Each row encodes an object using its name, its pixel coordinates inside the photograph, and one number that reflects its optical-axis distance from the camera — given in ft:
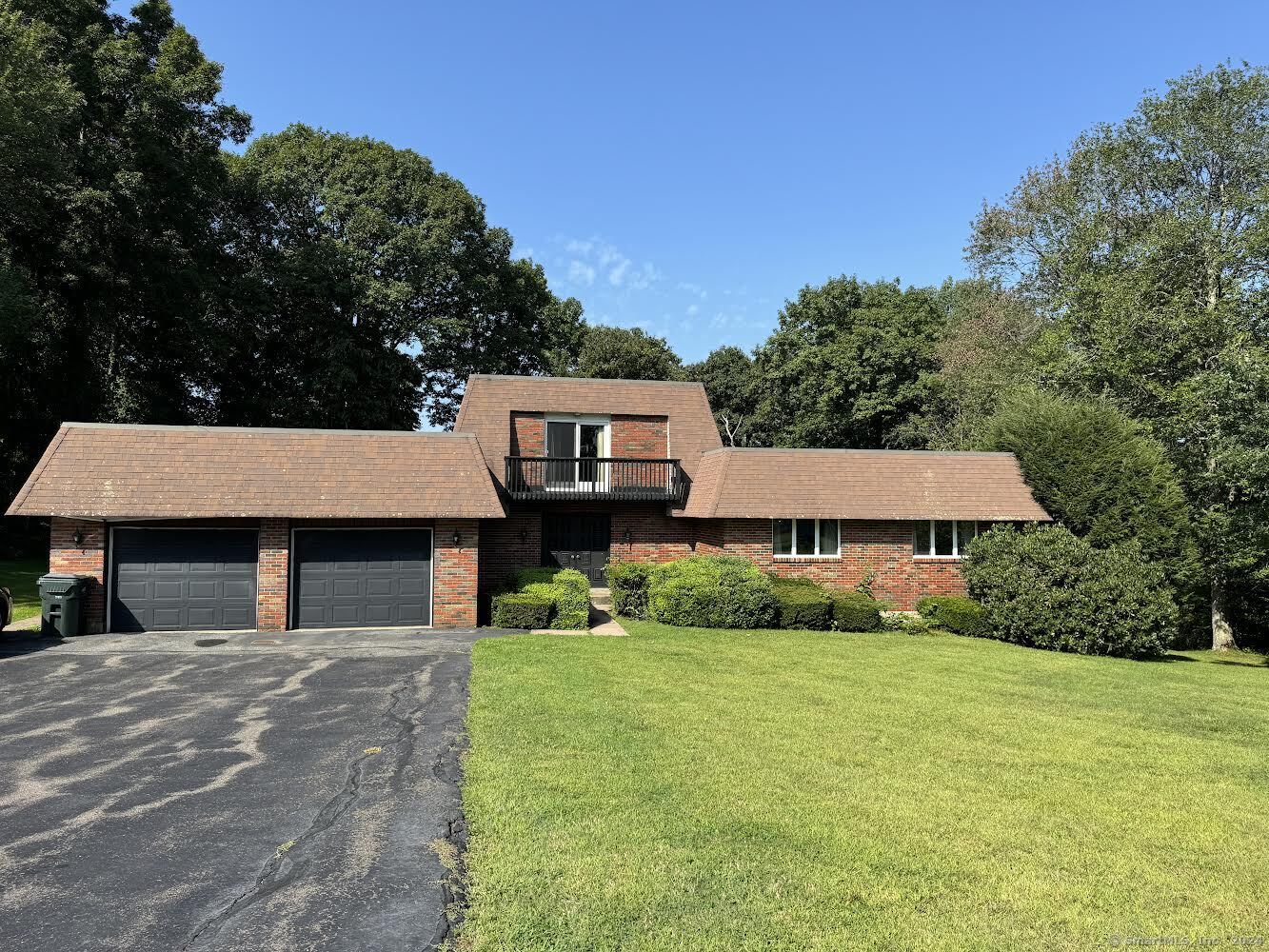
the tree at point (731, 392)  148.77
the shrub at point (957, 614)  55.31
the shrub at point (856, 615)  53.52
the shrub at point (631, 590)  56.03
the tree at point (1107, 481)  60.29
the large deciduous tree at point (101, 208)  69.26
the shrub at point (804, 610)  53.16
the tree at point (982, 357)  93.20
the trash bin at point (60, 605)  44.96
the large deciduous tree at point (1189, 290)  63.72
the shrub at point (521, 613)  50.14
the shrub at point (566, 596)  50.21
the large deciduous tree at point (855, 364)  116.37
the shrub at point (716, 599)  52.70
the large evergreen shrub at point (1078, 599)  50.19
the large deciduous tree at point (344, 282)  97.45
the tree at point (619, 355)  134.72
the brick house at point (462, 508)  47.88
